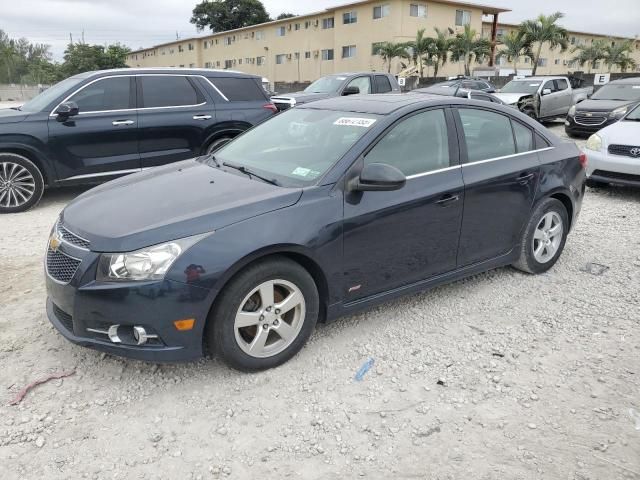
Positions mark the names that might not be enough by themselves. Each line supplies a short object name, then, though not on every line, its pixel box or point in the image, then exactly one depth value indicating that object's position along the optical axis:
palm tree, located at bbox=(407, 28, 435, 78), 36.28
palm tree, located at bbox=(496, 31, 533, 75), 37.62
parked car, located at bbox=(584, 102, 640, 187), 7.45
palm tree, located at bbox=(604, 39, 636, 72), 45.64
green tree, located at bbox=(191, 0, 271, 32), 65.44
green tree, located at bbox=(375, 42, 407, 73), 36.62
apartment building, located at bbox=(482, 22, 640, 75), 49.47
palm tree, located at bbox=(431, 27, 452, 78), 36.47
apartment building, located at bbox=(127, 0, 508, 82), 38.56
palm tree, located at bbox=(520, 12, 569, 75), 36.38
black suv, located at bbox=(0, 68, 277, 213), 6.71
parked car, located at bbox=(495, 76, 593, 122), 16.70
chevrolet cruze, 2.83
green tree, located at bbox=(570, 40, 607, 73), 46.75
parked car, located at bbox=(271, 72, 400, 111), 12.06
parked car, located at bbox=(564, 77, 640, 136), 13.34
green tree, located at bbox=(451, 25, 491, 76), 36.84
